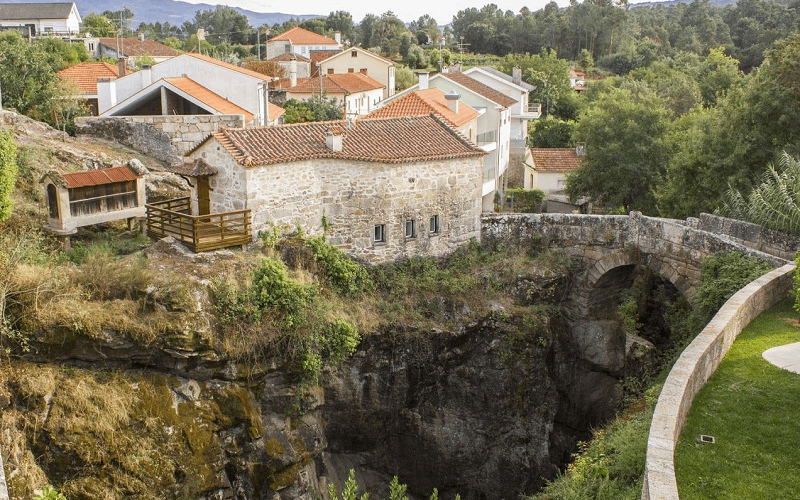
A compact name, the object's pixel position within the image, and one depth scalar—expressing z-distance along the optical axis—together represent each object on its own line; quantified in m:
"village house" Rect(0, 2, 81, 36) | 81.88
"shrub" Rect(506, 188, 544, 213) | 42.72
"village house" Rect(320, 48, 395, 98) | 66.38
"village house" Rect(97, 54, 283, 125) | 30.55
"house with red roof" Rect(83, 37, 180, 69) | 61.41
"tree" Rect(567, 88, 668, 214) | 36.19
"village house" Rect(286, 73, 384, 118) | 50.16
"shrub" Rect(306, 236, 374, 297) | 22.47
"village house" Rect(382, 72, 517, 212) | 37.50
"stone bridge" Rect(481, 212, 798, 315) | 22.97
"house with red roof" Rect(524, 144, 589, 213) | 43.91
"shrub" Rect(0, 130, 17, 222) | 18.73
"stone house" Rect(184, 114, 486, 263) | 21.95
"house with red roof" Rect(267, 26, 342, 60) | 84.62
